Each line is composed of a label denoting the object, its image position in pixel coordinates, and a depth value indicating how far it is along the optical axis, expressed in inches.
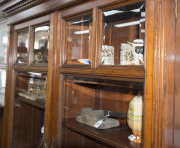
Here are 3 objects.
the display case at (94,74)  25.5
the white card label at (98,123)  37.4
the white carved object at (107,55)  33.0
